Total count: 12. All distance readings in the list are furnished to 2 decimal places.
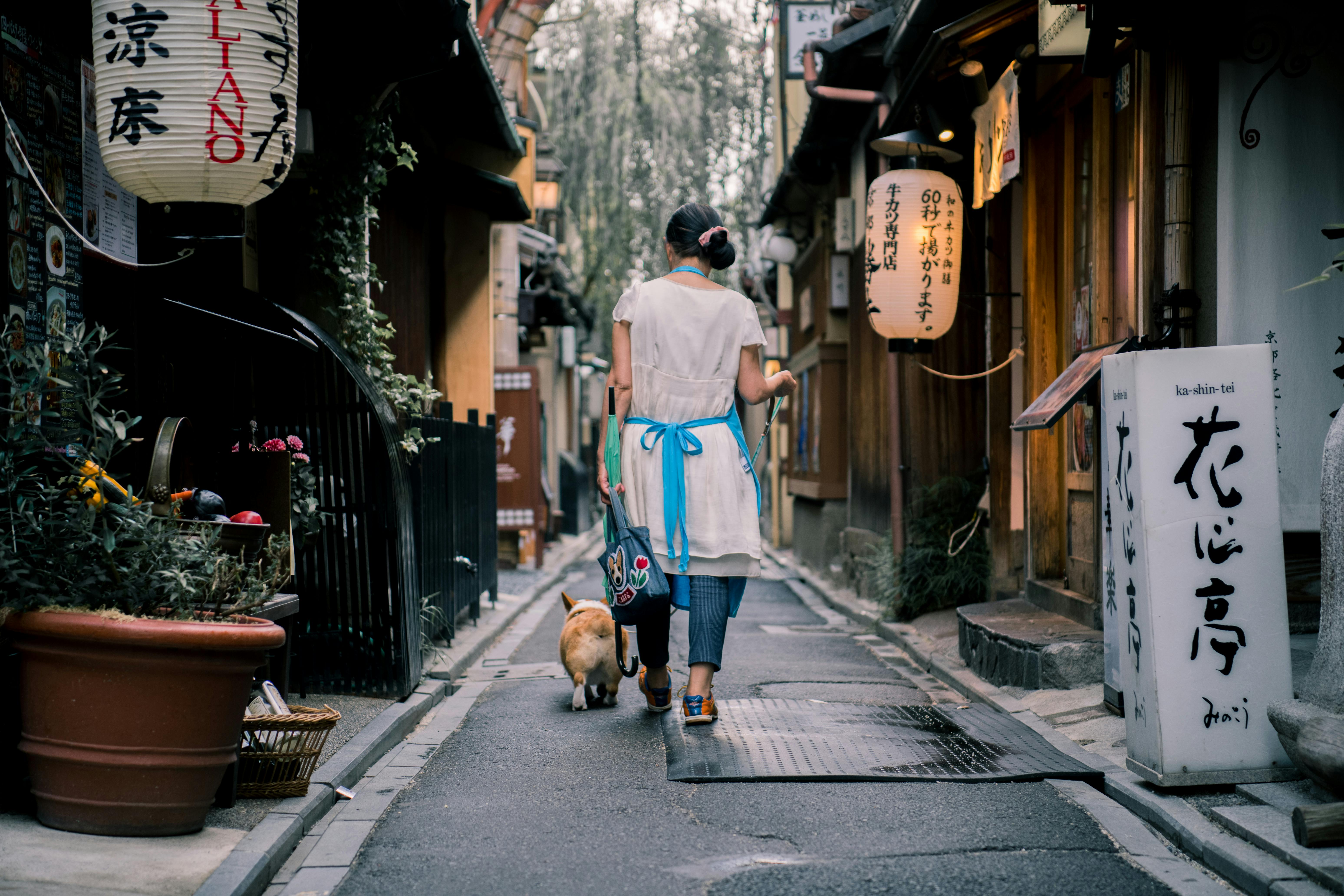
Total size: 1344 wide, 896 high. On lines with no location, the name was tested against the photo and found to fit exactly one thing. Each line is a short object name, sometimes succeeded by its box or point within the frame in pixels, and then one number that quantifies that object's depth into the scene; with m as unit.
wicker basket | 4.58
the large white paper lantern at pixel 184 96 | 4.67
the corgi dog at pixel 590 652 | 6.55
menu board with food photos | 4.79
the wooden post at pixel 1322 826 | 3.73
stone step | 6.74
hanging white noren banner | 8.46
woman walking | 6.00
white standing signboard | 4.50
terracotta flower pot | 3.93
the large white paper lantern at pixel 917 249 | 10.07
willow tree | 22.80
